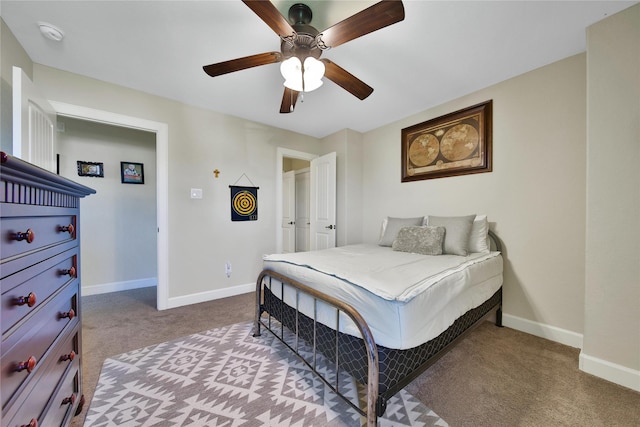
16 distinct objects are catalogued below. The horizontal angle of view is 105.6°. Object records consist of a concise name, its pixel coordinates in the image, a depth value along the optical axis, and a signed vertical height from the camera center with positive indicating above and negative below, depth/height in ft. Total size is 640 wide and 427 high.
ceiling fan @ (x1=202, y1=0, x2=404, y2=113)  4.14 +3.43
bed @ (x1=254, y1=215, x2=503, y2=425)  3.79 -1.71
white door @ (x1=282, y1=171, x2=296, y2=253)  17.93 -0.03
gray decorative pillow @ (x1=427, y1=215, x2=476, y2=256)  7.41 -0.73
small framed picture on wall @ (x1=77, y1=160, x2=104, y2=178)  10.44 +1.91
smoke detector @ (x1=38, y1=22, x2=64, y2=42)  5.76 +4.42
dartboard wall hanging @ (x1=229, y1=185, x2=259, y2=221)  10.87 +0.39
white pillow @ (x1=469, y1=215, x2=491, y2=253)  7.63 -0.81
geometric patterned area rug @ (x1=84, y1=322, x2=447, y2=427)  4.19 -3.59
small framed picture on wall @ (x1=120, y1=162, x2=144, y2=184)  11.43 +1.90
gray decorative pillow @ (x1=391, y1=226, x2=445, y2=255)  7.63 -0.95
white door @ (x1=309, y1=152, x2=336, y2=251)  12.01 +0.47
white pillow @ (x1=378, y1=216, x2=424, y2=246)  9.28 -0.61
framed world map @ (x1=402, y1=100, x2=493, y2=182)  8.37 +2.54
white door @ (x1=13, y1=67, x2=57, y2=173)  5.10 +2.12
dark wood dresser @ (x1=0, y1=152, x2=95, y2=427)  2.14 -0.92
